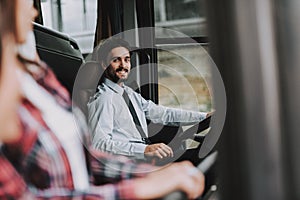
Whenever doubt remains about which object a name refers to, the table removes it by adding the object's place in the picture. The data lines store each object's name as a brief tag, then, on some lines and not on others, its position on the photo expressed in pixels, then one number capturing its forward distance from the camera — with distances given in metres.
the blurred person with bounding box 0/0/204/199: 1.27
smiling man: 2.15
